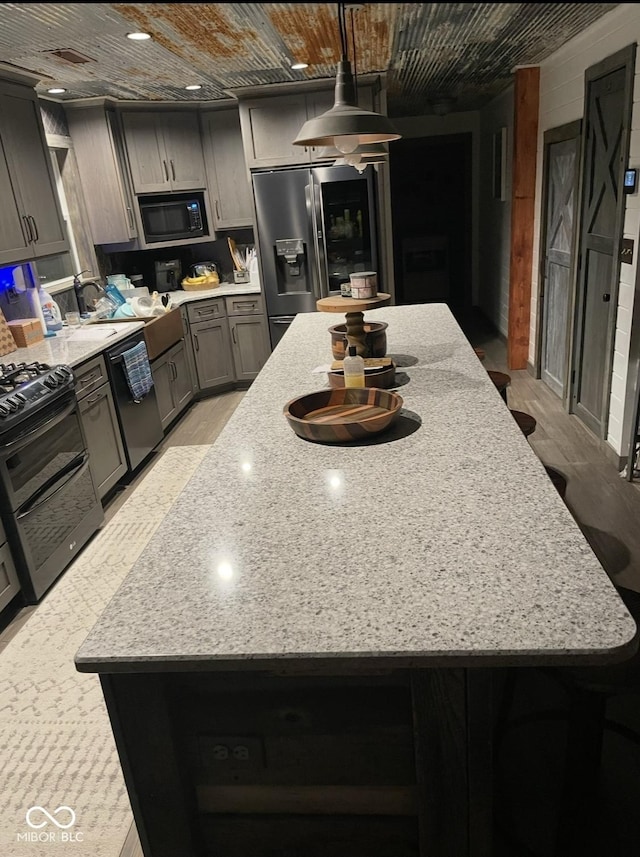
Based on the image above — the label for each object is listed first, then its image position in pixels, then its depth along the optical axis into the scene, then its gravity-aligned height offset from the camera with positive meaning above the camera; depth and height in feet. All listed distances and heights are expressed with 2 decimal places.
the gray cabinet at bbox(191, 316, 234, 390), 17.63 -3.79
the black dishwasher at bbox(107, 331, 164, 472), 12.58 -3.97
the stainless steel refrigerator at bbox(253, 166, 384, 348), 16.01 -0.77
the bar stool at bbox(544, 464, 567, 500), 8.05 -3.65
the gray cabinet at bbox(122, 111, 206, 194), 16.67 +1.54
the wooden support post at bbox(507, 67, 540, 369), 16.19 -0.73
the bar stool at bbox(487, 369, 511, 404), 10.03 -2.95
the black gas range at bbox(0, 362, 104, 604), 8.87 -3.52
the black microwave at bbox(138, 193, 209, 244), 17.22 -0.12
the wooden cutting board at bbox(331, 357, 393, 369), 7.79 -1.94
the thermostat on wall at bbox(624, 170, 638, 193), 10.68 -0.19
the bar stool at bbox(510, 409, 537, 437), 8.96 -3.26
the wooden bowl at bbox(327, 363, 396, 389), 7.41 -2.00
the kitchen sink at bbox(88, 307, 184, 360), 14.44 -2.56
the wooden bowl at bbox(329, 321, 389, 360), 8.38 -1.83
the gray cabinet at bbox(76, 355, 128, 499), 11.39 -3.59
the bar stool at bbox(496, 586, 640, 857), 4.29 -4.10
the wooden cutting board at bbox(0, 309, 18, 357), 11.90 -1.95
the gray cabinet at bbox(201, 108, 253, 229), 17.69 +0.96
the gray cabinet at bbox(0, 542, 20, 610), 8.85 -4.58
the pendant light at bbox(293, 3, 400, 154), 5.96 +0.62
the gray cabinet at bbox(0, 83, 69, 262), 11.17 +0.74
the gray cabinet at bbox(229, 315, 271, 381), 18.03 -3.72
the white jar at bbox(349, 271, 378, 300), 8.02 -1.07
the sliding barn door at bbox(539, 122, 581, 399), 14.28 -1.66
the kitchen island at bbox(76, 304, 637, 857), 3.55 -2.31
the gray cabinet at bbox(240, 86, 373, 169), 15.87 +1.83
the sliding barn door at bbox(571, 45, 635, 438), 11.34 -1.01
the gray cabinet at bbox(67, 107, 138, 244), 15.90 +1.08
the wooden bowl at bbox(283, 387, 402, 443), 6.07 -2.07
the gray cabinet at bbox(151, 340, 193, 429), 15.24 -3.96
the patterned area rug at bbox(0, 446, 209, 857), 6.00 -5.27
